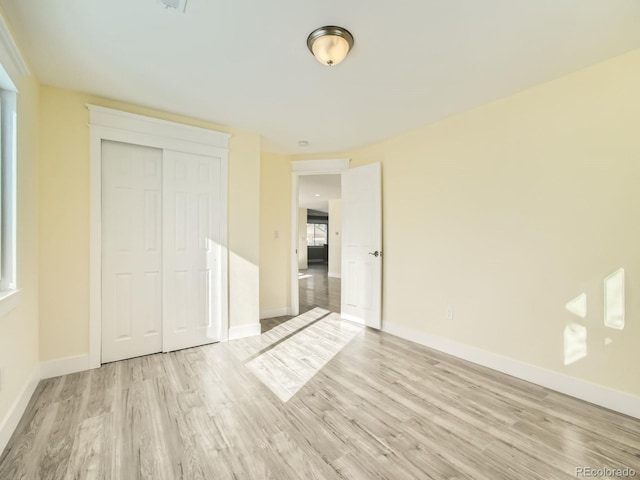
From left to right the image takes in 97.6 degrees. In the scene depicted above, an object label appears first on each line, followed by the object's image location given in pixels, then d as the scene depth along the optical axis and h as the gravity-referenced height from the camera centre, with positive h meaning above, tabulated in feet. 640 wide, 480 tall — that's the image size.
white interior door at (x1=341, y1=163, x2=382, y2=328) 12.14 -0.32
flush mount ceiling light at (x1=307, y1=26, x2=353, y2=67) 5.56 +3.99
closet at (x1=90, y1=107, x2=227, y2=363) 8.70 -0.42
